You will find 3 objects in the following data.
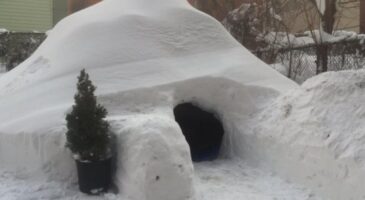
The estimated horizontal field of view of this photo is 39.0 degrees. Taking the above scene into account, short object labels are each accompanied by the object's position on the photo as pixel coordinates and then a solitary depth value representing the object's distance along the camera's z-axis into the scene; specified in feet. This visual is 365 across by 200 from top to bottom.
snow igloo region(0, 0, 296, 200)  17.72
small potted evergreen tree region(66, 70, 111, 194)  17.92
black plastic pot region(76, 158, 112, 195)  18.16
